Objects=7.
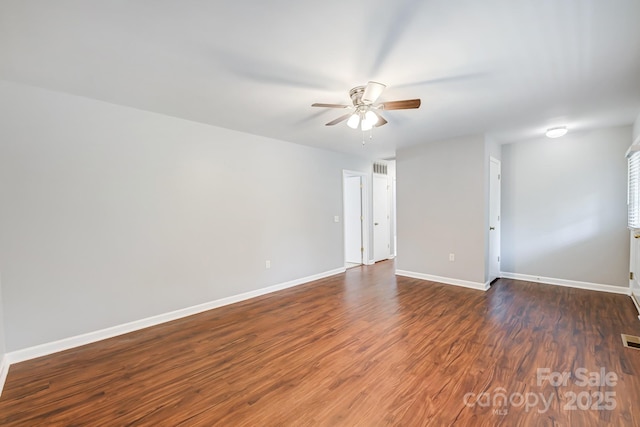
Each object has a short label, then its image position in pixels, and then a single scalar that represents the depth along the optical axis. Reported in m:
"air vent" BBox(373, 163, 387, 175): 6.62
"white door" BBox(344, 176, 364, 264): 6.37
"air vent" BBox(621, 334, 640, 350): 2.60
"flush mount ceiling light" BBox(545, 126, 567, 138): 3.96
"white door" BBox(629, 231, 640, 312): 3.40
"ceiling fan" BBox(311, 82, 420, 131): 2.26
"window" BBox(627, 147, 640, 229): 3.40
